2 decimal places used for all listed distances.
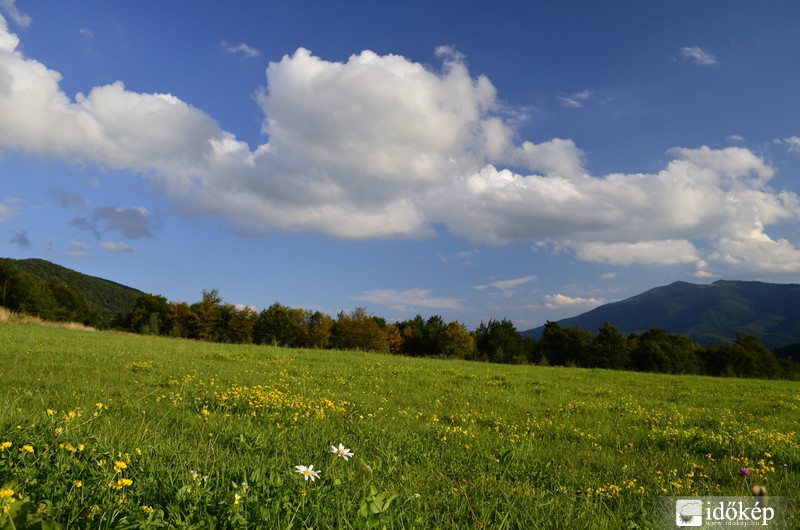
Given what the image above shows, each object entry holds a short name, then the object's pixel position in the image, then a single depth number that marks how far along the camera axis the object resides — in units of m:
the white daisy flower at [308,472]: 3.48
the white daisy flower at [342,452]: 4.11
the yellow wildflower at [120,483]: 2.98
